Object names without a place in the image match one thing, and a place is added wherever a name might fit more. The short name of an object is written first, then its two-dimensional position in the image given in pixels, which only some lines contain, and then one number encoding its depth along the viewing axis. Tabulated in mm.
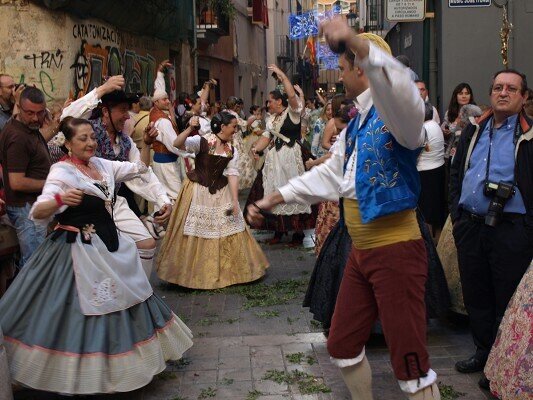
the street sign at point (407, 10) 9766
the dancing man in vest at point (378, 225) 3531
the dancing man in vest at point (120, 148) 5516
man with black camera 4637
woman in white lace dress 9773
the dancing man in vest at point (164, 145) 9781
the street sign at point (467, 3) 8609
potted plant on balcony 21344
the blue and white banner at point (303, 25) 34125
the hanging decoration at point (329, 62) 40253
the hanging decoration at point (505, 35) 7344
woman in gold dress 7637
